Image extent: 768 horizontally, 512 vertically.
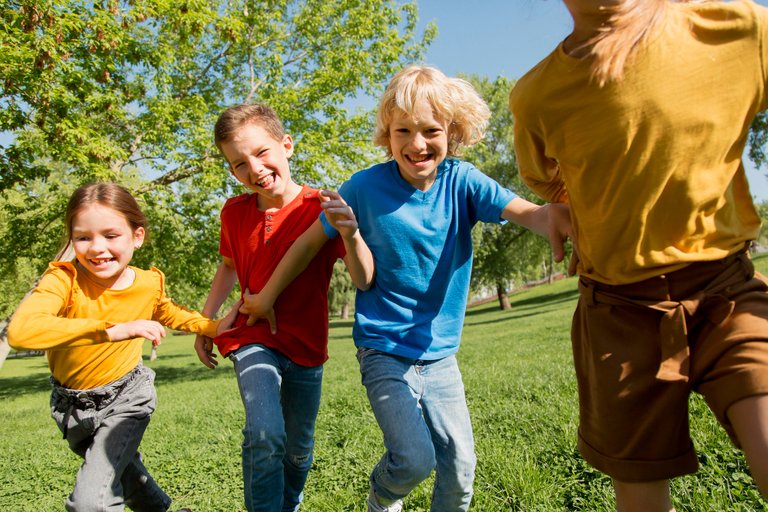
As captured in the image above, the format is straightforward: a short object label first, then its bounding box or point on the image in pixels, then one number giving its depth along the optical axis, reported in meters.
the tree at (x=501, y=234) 35.50
